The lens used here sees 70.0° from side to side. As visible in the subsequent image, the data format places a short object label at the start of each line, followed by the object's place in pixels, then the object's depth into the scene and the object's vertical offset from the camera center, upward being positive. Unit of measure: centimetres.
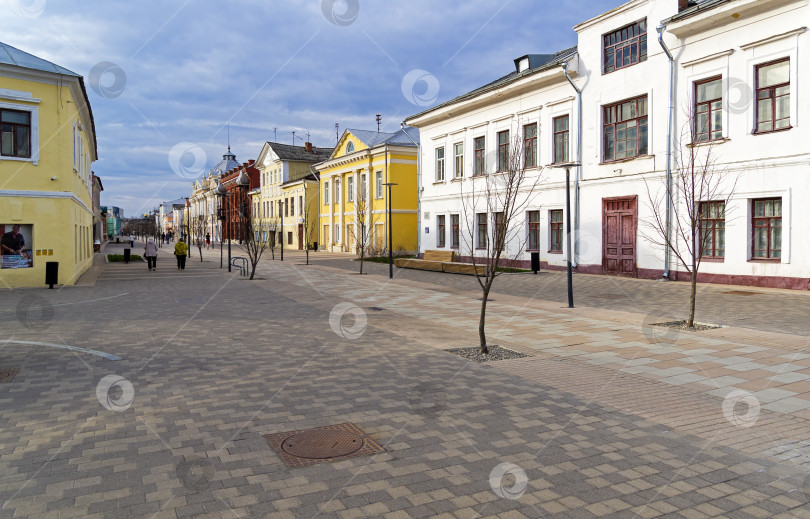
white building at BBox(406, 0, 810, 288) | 1744 +396
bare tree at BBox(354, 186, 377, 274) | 4156 +107
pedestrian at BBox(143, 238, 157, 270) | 2966 -74
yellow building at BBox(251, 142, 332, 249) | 5997 +552
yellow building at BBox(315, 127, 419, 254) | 4406 +429
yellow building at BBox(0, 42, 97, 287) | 1953 +251
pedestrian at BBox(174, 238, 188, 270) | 3050 -74
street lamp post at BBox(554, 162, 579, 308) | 1418 -111
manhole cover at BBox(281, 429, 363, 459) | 474 -176
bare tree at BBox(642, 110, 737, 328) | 1897 +131
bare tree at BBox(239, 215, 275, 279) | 2464 +13
